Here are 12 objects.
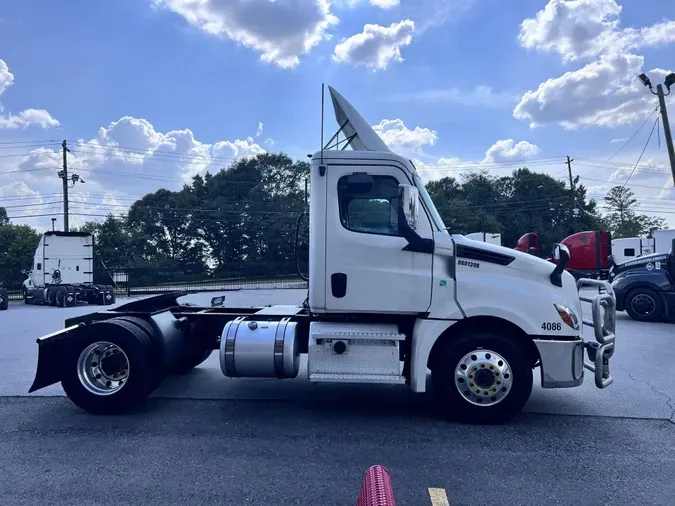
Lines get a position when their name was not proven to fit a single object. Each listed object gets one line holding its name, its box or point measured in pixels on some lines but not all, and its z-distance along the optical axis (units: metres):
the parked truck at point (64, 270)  24.97
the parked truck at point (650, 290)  13.56
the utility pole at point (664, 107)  24.64
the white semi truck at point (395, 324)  5.30
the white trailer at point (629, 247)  30.19
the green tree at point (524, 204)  57.88
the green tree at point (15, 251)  41.19
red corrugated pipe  2.05
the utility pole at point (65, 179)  39.38
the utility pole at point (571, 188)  54.67
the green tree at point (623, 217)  69.56
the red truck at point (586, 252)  26.75
